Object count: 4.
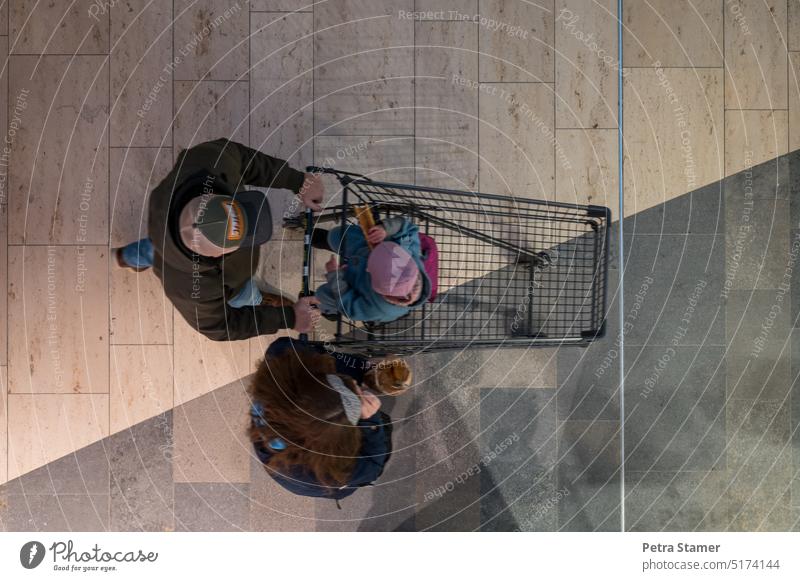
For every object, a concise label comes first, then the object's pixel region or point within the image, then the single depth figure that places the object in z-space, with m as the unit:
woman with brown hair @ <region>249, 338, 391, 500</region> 1.34
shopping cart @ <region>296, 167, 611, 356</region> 1.68
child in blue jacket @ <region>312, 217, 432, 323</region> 1.28
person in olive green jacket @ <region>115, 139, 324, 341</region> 1.26
